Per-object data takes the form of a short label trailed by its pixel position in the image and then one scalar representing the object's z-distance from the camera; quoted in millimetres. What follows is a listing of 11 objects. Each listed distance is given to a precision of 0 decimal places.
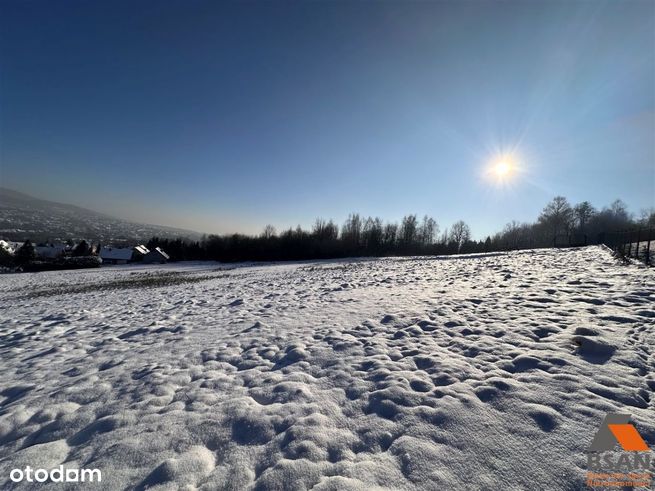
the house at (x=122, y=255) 78688
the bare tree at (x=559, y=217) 76125
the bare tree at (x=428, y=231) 85975
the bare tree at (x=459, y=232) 87038
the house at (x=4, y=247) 58850
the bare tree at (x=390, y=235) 71750
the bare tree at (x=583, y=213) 77500
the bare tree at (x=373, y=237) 68000
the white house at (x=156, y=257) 73188
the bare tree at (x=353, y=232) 67688
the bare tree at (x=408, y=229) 75212
